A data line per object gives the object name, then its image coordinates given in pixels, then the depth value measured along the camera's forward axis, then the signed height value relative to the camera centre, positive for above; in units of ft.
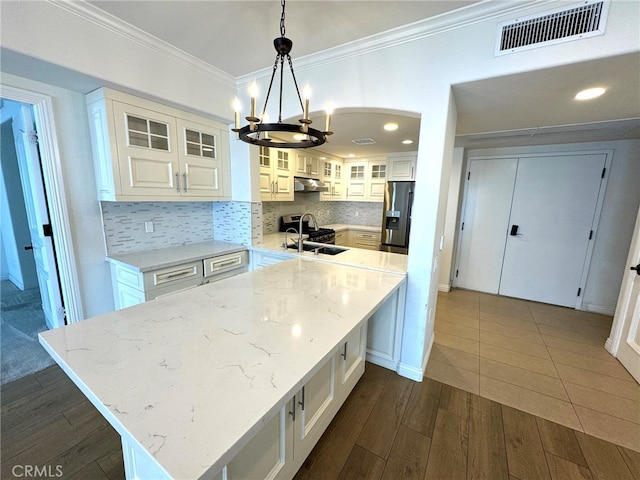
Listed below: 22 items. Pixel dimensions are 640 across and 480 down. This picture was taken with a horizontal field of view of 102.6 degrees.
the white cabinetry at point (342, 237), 16.73 -2.52
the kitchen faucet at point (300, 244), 8.73 -1.55
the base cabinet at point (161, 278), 7.02 -2.46
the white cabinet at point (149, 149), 6.64 +1.33
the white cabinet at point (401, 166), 15.23 +2.10
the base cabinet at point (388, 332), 7.05 -3.76
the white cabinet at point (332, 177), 15.93 +1.44
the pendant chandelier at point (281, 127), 4.02 +1.14
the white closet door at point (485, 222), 12.92 -0.98
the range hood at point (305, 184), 13.57 +0.77
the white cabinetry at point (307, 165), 13.47 +1.88
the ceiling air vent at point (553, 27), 4.42 +3.23
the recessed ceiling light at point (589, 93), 5.81 +2.62
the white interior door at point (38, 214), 6.73 -0.60
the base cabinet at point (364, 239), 17.11 -2.63
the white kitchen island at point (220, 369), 2.15 -1.92
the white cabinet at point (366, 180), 16.89 +1.39
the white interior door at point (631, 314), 7.34 -3.20
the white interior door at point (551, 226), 11.38 -0.96
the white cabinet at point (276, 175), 10.98 +1.06
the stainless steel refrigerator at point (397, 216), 14.85 -0.88
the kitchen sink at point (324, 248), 9.42 -1.81
